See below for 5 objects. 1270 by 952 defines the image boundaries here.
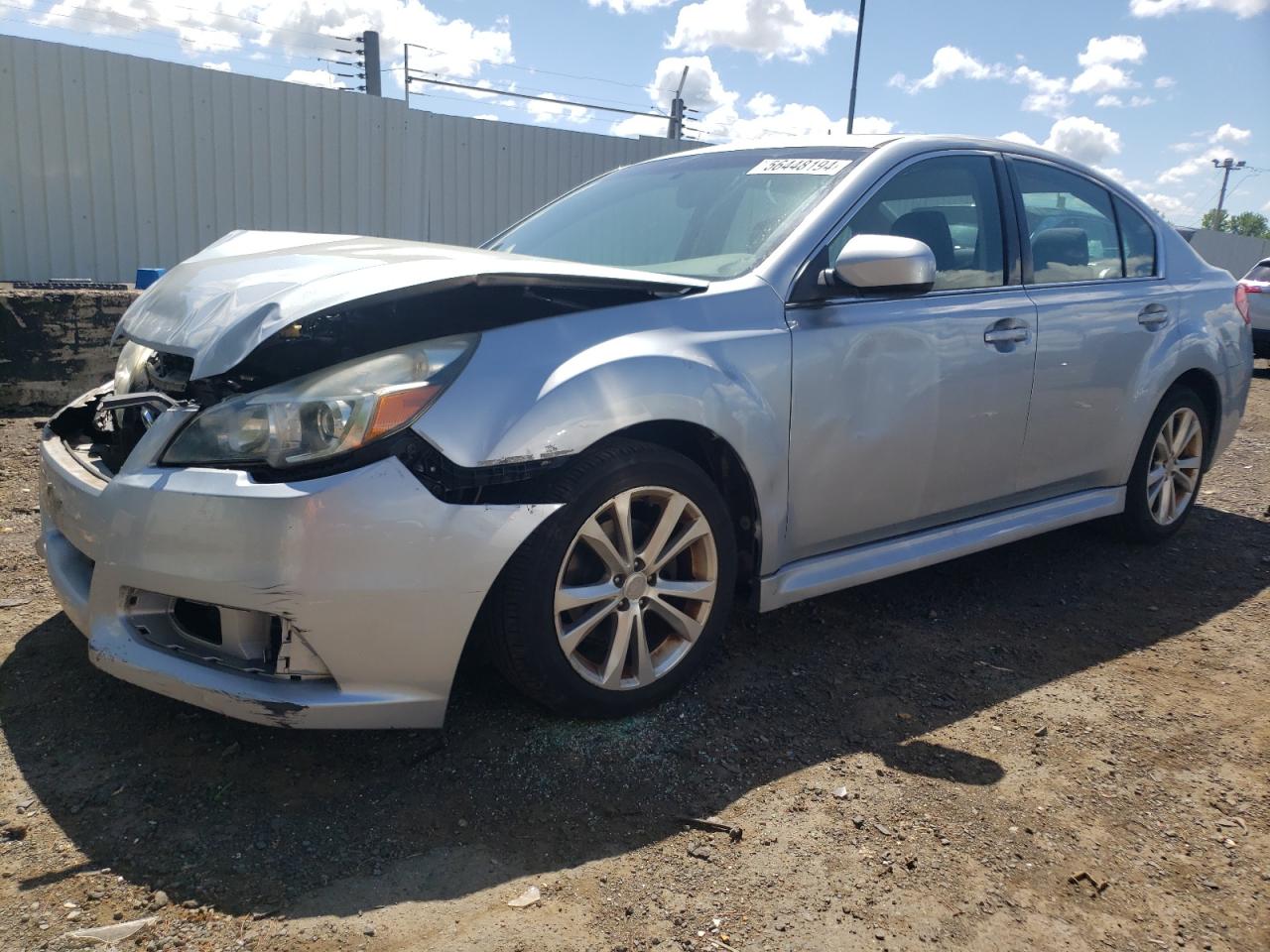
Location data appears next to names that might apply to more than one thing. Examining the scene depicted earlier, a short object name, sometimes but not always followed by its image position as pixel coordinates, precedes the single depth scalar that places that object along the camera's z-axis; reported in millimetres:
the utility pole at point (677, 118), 14039
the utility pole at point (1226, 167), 59656
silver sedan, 2271
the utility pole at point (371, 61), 10883
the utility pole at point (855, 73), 17078
